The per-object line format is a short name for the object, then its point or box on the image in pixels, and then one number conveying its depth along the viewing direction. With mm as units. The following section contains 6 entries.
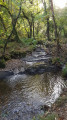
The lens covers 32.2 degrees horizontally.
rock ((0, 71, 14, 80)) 9359
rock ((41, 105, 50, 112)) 4919
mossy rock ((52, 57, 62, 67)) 10852
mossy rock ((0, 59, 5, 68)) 10832
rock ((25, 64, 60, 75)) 10180
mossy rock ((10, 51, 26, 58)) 13973
